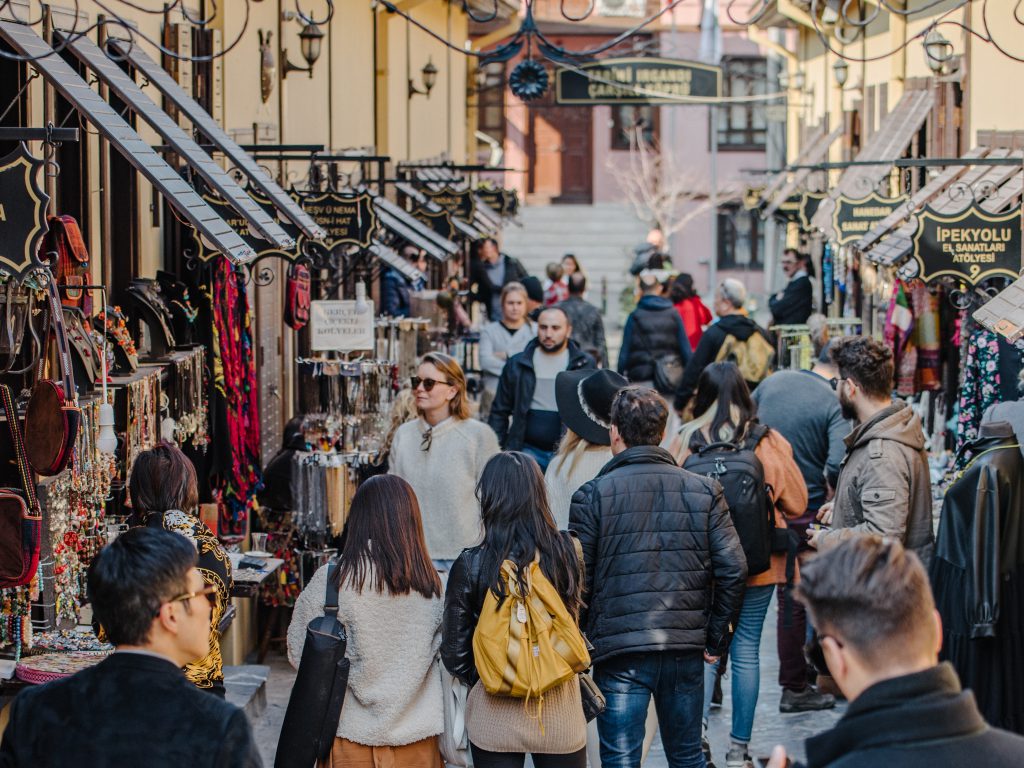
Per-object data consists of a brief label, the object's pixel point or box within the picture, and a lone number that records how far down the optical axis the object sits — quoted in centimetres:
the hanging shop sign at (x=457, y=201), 1697
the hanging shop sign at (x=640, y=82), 2112
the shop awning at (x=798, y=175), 1941
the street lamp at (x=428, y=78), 1928
